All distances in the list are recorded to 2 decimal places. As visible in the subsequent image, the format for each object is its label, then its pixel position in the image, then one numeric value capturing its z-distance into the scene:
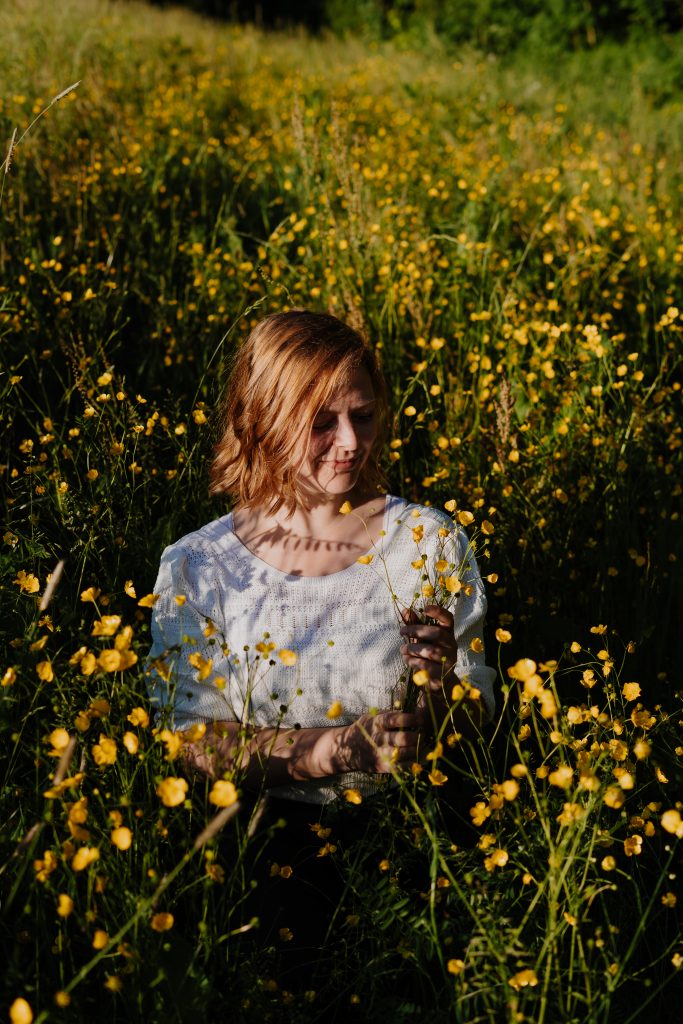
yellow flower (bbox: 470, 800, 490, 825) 1.38
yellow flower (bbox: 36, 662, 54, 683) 1.34
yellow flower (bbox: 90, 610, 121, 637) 1.33
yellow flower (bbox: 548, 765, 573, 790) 1.19
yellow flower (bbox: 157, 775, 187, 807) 1.17
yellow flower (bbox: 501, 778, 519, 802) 1.24
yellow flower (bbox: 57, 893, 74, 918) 1.10
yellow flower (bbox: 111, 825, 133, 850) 1.17
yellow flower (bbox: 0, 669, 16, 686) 1.33
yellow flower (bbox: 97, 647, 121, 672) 1.25
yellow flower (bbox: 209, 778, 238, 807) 1.14
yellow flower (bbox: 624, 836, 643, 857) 1.40
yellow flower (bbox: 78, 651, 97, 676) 1.30
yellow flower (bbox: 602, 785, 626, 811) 1.20
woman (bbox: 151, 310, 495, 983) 1.62
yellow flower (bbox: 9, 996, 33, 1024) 1.04
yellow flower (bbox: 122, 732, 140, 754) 1.22
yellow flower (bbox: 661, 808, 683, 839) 1.26
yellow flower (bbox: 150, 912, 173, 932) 1.16
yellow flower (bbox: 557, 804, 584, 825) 1.21
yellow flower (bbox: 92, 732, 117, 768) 1.26
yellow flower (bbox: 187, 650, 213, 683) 1.35
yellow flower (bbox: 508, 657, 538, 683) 1.30
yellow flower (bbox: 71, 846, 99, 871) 1.11
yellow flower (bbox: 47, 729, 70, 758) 1.25
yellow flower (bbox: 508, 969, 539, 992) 1.19
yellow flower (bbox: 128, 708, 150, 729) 1.28
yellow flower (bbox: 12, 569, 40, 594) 1.65
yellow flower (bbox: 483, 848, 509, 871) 1.33
